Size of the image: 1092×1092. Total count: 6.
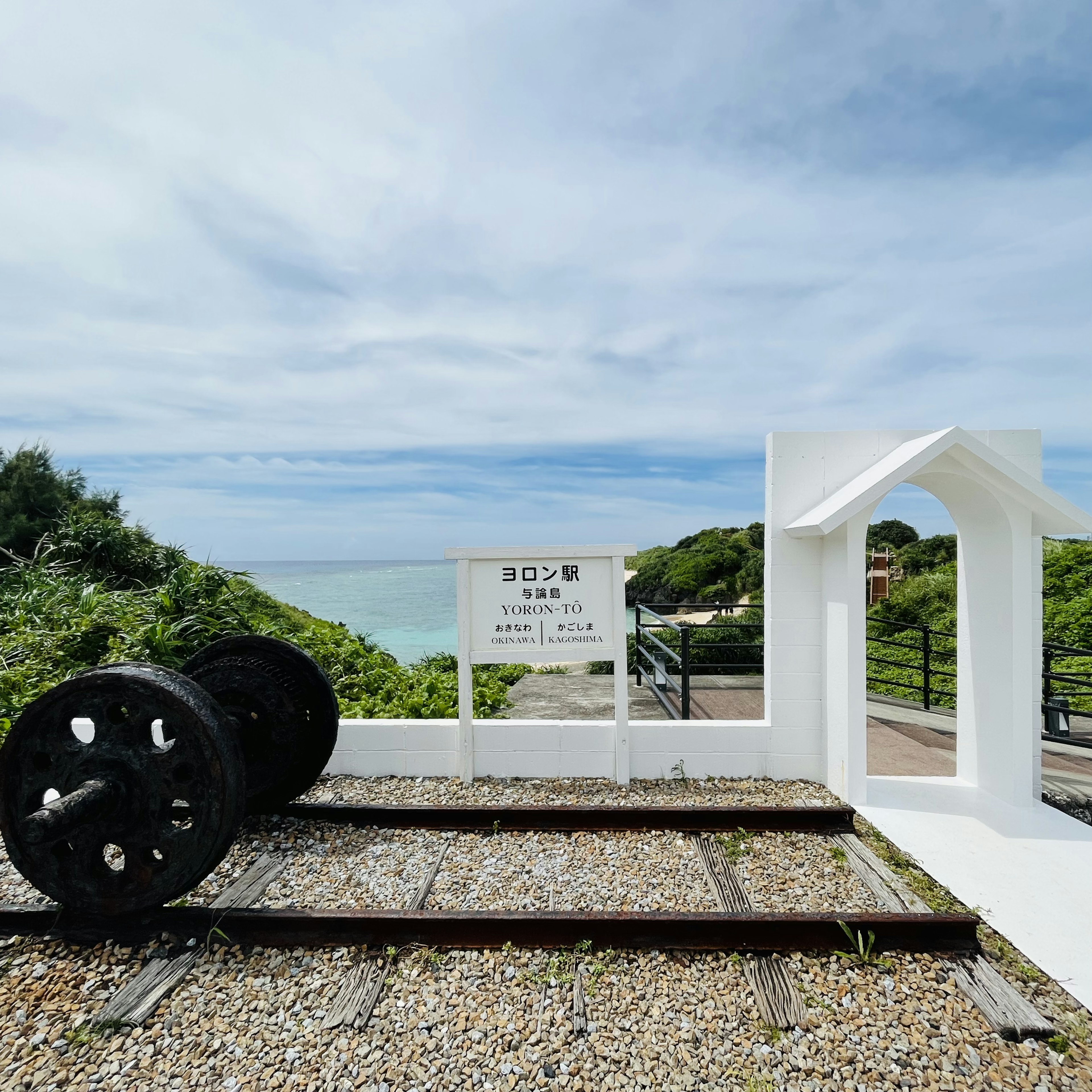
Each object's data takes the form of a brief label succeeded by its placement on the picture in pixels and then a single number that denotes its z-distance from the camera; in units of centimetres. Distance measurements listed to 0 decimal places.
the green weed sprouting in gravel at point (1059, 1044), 234
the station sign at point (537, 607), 505
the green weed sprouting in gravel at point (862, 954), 279
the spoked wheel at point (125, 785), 301
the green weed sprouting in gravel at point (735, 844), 376
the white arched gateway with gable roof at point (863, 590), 442
